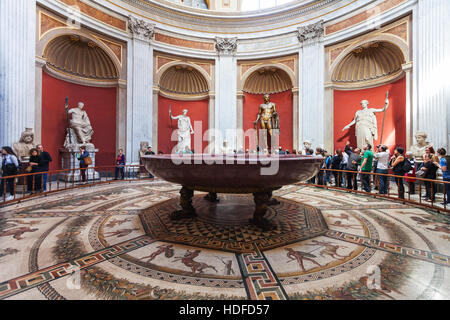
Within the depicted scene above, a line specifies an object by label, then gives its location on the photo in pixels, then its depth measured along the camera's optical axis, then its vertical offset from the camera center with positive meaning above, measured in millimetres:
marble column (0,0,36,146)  5117 +2463
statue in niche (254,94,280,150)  8141 +1664
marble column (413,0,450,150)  5449 +2587
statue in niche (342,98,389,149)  7750 +1389
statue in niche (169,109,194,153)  9547 +1370
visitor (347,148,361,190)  5090 -17
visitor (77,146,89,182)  5773 -101
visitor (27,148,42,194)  4539 -125
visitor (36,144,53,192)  4656 -34
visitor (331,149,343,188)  5606 -20
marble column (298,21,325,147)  8562 +3370
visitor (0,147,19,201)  4141 -139
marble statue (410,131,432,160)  5471 +454
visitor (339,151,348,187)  5855 -50
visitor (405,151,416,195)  4768 -278
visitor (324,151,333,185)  6043 -148
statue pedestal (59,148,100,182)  6487 -47
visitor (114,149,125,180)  6996 -45
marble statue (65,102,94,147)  6910 +1199
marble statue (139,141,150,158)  8289 +516
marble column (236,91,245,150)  9977 +1973
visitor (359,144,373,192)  4770 -40
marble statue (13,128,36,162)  5027 +369
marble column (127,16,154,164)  8266 +3064
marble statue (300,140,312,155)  8341 +687
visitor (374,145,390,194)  4668 +10
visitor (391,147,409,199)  4230 -78
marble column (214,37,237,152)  9812 +3189
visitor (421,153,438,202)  3965 -161
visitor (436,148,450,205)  3861 -88
